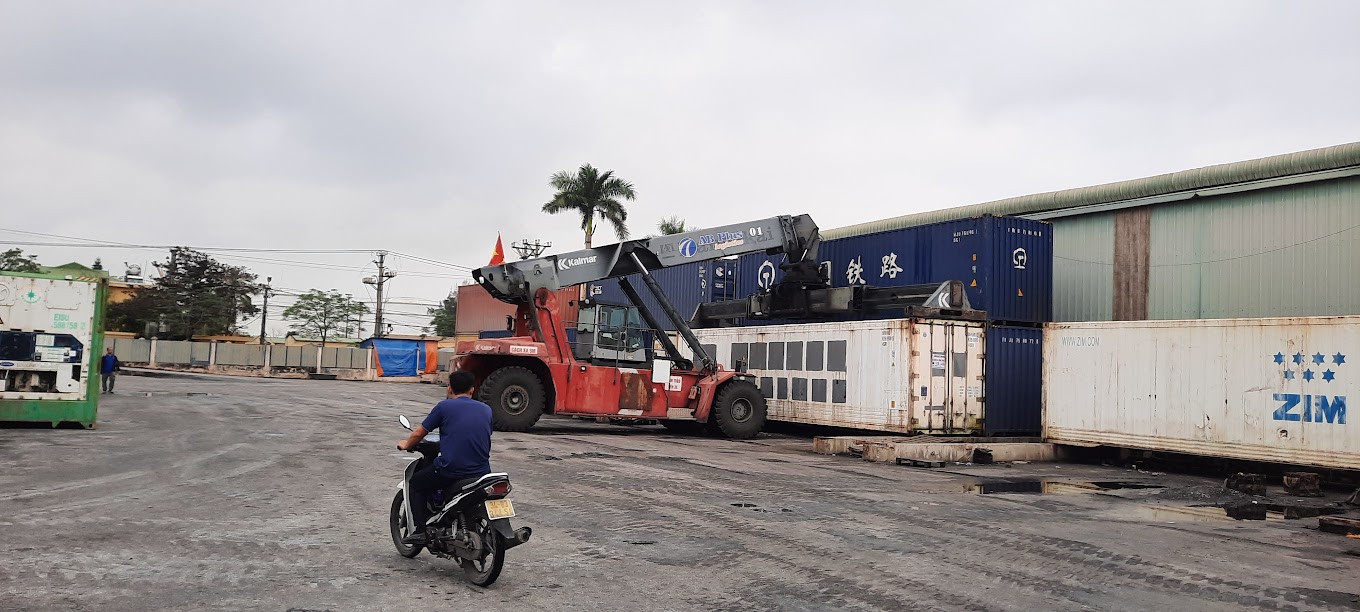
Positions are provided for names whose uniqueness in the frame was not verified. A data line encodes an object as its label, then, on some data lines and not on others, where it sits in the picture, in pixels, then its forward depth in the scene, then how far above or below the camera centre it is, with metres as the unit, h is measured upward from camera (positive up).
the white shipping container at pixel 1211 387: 12.35 +0.03
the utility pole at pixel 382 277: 66.51 +5.99
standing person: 25.75 -0.51
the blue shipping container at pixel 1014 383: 17.95 -0.01
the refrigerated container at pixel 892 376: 17.20 +0.04
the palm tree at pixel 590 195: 40.44 +7.46
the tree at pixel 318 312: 71.88 +3.52
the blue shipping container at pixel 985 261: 18.50 +2.46
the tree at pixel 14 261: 61.91 +5.81
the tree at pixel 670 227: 46.69 +7.19
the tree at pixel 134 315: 57.34 +2.26
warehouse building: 19.56 +3.43
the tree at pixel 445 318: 95.19 +4.60
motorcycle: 5.80 -1.04
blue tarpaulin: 50.88 +0.26
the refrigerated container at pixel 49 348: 15.66 +0.01
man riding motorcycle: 6.06 -0.51
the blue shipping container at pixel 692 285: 24.86 +2.42
